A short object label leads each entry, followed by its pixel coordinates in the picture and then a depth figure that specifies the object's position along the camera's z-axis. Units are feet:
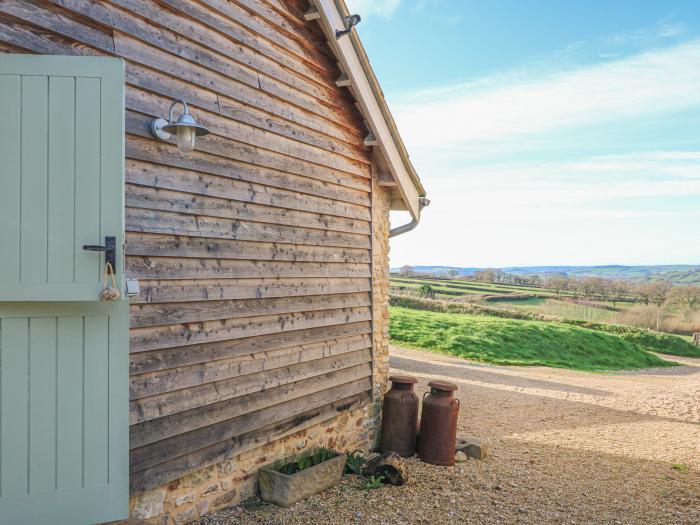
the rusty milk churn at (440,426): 22.59
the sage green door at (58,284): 10.07
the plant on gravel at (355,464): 20.43
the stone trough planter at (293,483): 16.85
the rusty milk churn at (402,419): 23.31
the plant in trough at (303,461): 18.16
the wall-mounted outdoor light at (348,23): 19.30
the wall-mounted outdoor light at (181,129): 12.80
